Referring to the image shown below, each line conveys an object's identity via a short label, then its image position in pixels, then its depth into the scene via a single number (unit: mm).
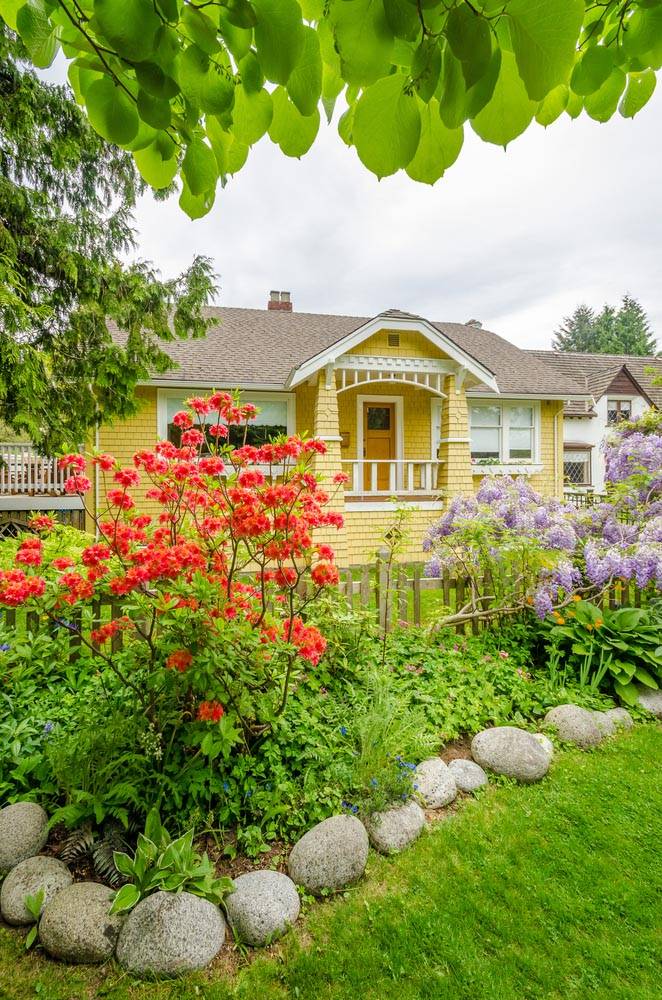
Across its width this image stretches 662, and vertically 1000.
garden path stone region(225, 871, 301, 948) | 2189
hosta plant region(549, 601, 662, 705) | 4250
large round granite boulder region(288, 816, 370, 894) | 2426
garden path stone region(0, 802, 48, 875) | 2455
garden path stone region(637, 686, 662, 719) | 4148
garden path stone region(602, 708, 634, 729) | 3912
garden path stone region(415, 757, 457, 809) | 3021
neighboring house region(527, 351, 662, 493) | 23750
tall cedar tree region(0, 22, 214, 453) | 6453
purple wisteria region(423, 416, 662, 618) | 4785
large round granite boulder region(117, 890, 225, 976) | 2029
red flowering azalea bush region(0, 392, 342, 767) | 2553
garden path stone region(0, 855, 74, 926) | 2238
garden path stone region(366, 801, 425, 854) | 2691
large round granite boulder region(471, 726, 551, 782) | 3262
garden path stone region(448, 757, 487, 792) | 3166
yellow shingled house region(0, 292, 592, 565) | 11305
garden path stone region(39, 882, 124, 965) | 2070
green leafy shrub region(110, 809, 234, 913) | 2219
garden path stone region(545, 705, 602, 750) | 3648
